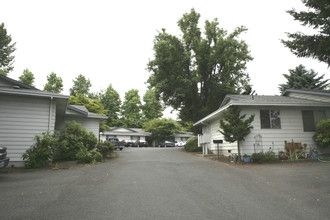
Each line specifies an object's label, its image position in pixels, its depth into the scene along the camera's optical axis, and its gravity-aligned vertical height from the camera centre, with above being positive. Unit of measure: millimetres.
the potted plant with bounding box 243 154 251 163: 11008 -1199
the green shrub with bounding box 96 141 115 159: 12675 -711
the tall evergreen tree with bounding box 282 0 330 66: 10594 +5834
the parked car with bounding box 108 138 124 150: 28247 -723
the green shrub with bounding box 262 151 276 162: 11047 -1092
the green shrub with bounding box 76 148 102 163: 10795 -1062
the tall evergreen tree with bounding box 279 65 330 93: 25578 +7462
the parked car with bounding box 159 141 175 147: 40500 -1422
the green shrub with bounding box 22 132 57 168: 9102 -742
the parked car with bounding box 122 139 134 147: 36562 -1120
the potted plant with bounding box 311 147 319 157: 11406 -896
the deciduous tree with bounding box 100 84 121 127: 50291 +8336
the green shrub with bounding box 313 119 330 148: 11129 +156
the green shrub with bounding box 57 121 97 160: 11531 -235
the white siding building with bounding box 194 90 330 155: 11766 +1038
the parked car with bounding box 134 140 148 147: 37222 -1147
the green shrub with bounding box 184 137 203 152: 20534 -871
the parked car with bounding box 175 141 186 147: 43297 -1420
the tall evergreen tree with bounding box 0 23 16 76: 30312 +13520
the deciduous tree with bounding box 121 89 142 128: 50966 +6967
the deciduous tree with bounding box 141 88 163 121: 52344 +7027
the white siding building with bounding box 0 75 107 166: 9586 +1119
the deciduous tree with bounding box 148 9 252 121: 23562 +8620
